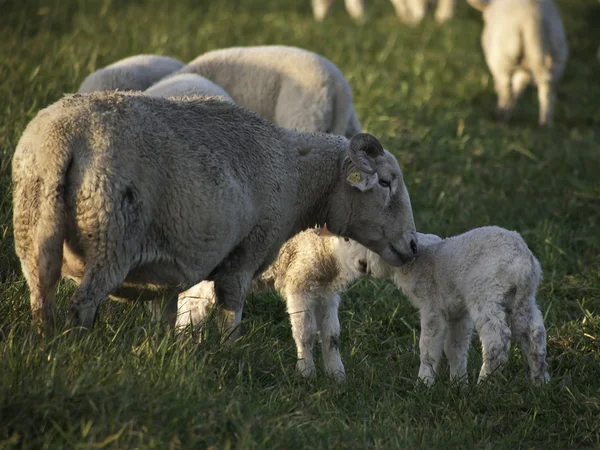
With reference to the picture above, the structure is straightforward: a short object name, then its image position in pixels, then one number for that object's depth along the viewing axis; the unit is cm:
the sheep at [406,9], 3148
